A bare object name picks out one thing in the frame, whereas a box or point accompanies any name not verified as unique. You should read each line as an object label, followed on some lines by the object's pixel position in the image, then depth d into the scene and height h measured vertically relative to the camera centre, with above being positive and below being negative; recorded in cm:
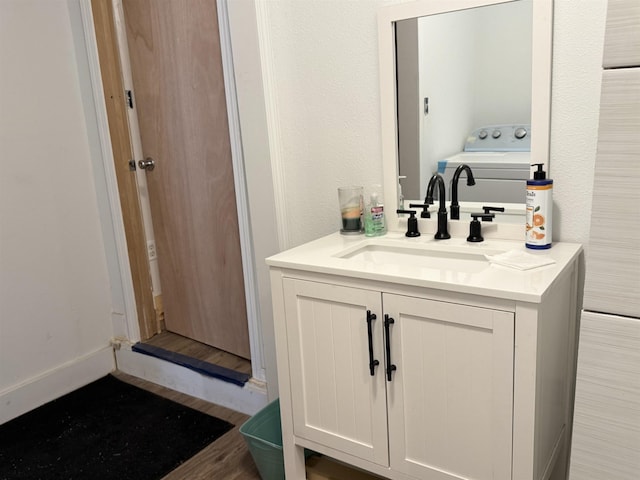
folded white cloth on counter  141 -40
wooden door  237 -19
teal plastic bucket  191 -111
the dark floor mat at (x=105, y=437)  214 -124
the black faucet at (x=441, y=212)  173 -32
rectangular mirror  155 +2
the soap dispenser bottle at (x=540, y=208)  152 -29
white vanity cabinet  131 -67
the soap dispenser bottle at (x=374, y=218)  183 -35
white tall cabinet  102 -36
